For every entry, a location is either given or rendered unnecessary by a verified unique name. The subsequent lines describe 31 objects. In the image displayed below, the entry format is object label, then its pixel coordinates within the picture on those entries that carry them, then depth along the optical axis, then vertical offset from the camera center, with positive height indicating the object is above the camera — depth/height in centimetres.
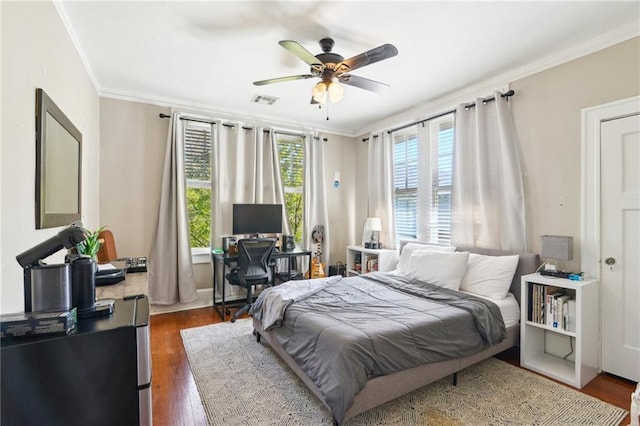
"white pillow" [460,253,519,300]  280 -60
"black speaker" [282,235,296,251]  446 -46
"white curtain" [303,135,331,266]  480 +27
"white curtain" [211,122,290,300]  421 +56
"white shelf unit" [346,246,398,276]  428 -70
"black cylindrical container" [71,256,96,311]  122 -29
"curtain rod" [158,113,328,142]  391 +121
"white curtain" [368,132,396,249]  456 +43
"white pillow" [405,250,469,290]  297 -56
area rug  194 -130
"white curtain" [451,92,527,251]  302 +32
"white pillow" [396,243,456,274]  349 -45
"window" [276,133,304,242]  477 +55
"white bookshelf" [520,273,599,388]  232 -107
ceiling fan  225 +114
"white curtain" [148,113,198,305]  386 -32
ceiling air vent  383 +142
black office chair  370 -66
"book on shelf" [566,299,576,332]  242 -82
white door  233 -26
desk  384 -72
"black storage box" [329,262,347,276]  503 -95
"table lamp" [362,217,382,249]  452 -33
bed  181 -83
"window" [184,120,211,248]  415 +45
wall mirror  160 +28
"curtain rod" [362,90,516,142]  309 +118
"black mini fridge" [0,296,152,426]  88 -51
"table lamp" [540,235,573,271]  248 -30
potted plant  188 -22
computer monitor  418 -10
